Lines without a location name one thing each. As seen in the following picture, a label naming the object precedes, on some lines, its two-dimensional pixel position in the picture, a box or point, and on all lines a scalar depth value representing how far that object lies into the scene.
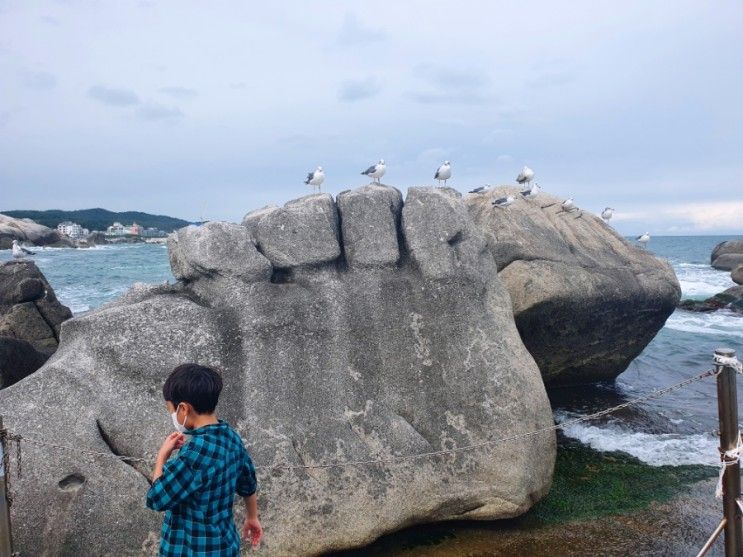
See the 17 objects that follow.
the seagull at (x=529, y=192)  13.17
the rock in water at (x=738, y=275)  34.00
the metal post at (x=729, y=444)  5.57
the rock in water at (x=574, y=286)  11.23
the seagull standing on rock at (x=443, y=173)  14.31
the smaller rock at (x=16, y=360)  9.11
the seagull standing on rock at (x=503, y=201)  11.95
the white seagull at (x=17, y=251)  23.53
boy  3.49
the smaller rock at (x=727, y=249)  53.03
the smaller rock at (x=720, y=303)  28.55
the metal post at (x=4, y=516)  4.61
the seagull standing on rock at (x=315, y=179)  11.41
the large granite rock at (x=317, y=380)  6.29
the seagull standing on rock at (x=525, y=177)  14.86
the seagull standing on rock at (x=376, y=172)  13.40
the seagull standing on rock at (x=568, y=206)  13.31
